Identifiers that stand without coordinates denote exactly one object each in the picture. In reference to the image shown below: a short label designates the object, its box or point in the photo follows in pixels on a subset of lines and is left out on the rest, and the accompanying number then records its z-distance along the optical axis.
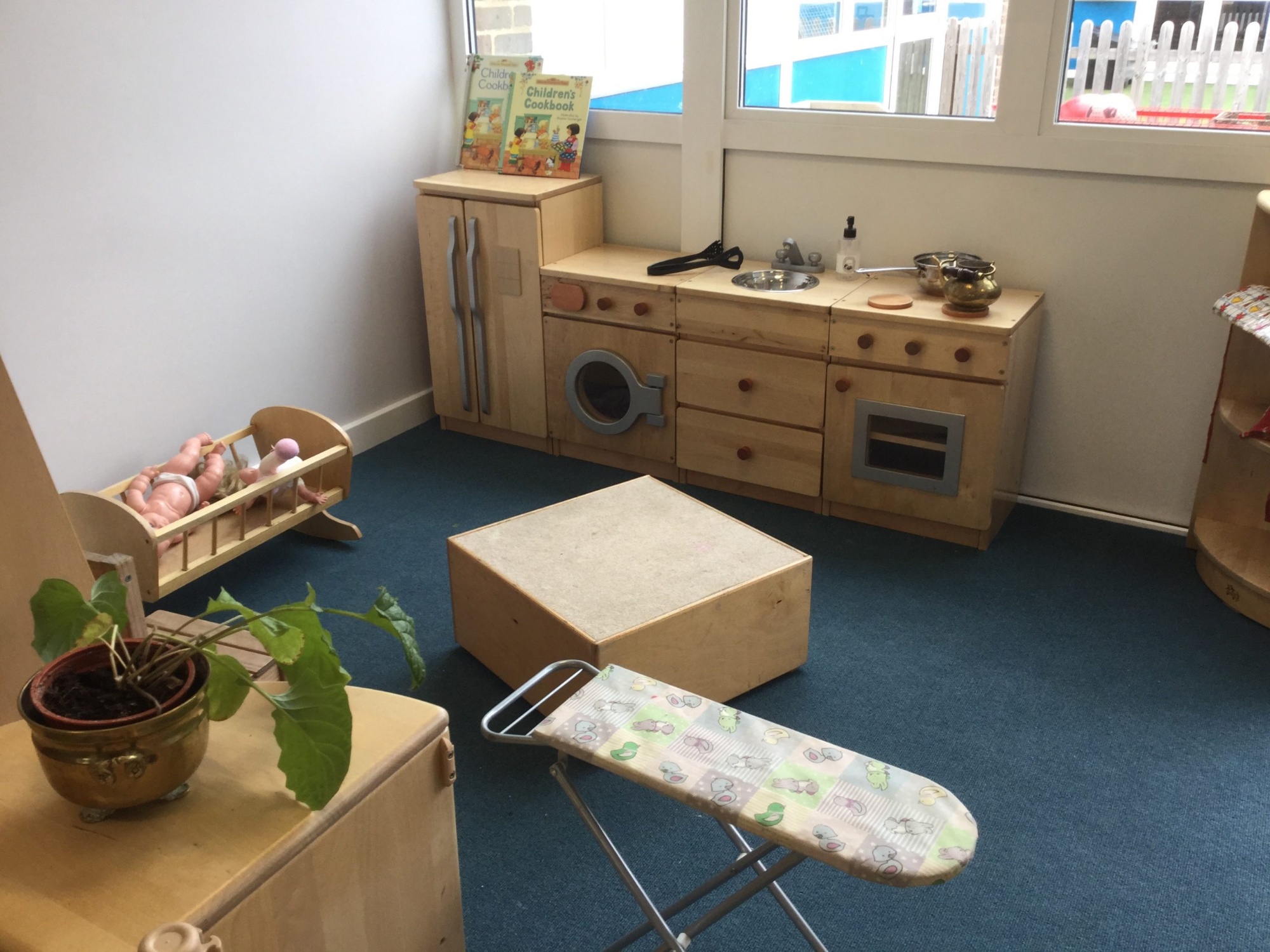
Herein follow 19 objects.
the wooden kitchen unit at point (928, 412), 3.09
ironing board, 1.42
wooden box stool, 2.37
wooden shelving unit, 2.87
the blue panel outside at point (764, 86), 3.63
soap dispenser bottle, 3.52
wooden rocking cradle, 2.71
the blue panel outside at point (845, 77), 3.47
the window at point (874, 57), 3.27
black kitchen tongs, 3.64
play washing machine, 3.63
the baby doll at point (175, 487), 2.88
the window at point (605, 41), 3.79
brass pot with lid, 3.08
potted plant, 1.23
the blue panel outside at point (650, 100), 3.82
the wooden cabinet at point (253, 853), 1.20
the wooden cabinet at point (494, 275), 3.78
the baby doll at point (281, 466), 3.07
